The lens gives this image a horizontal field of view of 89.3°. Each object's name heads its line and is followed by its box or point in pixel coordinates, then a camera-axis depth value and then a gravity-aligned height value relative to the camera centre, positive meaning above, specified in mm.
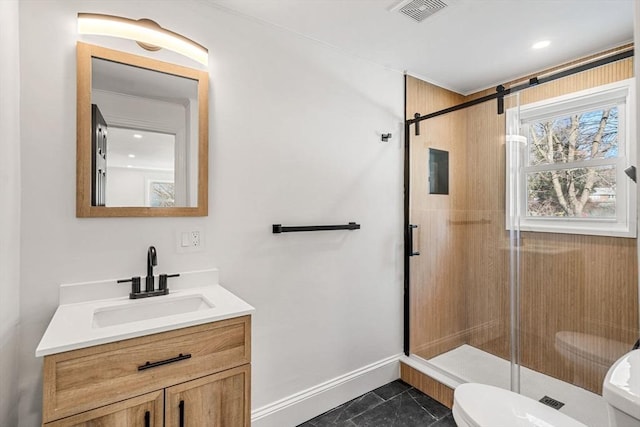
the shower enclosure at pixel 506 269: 1991 -387
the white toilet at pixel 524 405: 782 -796
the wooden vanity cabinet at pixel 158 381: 1006 -579
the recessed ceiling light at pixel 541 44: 2091 +1114
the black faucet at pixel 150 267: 1495 -248
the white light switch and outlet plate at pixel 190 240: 1645 -133
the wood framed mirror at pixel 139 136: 1427 +373
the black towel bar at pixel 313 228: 1917 -87
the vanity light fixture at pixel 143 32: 1427 +849
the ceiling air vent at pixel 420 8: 1698 +1112
